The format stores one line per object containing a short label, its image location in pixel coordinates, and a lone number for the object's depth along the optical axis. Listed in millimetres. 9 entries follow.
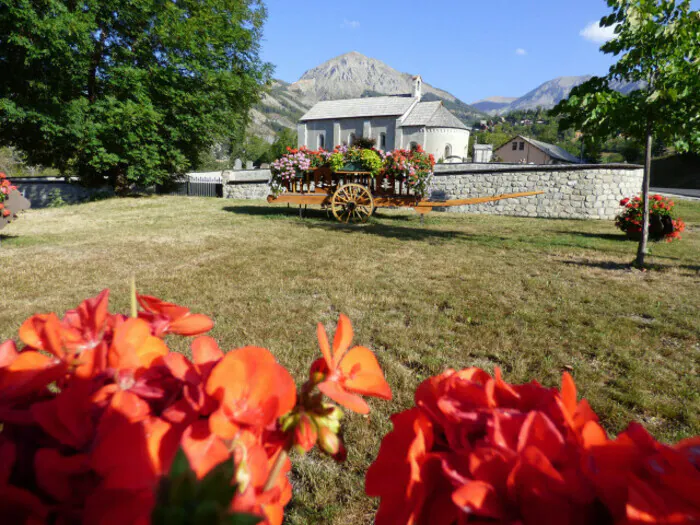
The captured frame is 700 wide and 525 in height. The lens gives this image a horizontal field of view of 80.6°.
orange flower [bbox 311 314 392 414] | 552
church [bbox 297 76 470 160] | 47062
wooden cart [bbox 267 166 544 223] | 10750
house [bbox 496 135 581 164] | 64312
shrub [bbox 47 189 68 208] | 17812
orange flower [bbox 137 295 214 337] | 619
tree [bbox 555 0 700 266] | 5527
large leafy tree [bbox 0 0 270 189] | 15070
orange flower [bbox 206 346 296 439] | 431
